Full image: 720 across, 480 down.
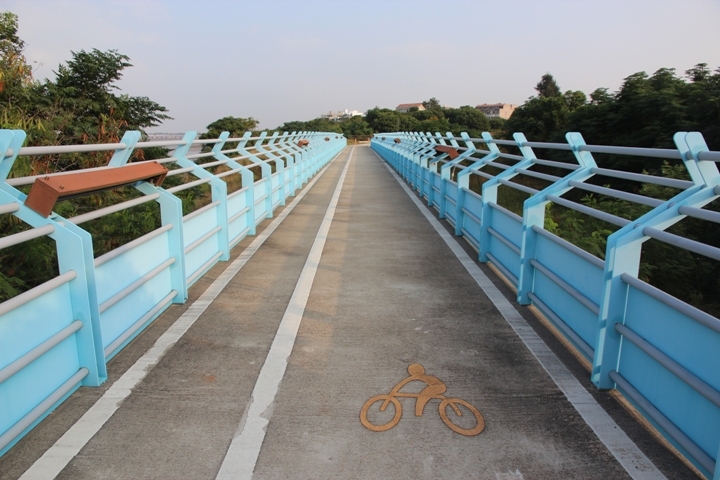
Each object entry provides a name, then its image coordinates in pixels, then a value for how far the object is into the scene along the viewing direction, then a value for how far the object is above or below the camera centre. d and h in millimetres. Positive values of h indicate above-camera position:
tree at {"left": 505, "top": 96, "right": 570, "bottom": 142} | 50844 +253
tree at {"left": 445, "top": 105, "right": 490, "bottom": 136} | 142375 +253
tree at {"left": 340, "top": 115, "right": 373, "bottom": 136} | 113431 -2139
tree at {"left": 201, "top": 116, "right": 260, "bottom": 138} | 42159 -633
